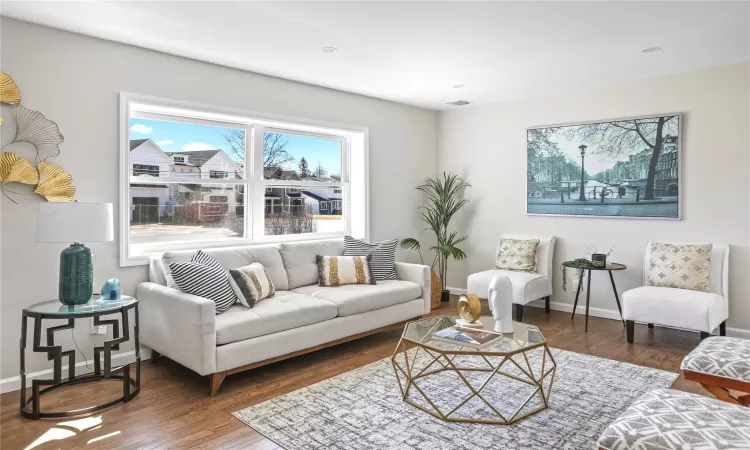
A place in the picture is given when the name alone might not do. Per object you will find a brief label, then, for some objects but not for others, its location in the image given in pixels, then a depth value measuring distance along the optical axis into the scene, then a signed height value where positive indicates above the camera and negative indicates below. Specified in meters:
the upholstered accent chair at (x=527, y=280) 4.95 -0.65
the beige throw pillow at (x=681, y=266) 4.33 -0.43
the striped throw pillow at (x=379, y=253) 4.76 -0.35
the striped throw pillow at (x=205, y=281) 3.45 -0.46
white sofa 3.19 -0.72
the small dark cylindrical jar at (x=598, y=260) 4.74 -0.41
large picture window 4.03 +0.35
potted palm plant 5.96 -0.02
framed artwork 4.79 +0.51
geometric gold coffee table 2.78 -1.10
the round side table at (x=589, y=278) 4.68 -0.60
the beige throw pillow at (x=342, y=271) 4.50 -0.49
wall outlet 3.53 -0.80
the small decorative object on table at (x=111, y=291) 3.19 -0.48
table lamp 2.88 -0.10
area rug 2.54 -1.13
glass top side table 2.84 -0.82
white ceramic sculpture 3.10 -0.54
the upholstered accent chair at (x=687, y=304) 3.94 -0.71
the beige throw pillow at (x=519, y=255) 5.39 -0.42
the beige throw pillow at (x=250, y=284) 3.70 -0.52
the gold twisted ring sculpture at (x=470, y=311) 3.19 -0.61
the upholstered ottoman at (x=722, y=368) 2.40 -0.75
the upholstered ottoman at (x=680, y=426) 1.68 -0.74
